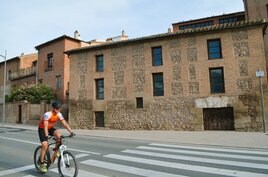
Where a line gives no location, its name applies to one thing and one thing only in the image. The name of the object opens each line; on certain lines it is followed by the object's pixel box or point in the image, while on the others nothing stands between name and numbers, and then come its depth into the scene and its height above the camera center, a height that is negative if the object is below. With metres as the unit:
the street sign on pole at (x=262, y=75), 12.33 +1.57
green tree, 23.61 +1.58
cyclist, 4.93 -0.47
